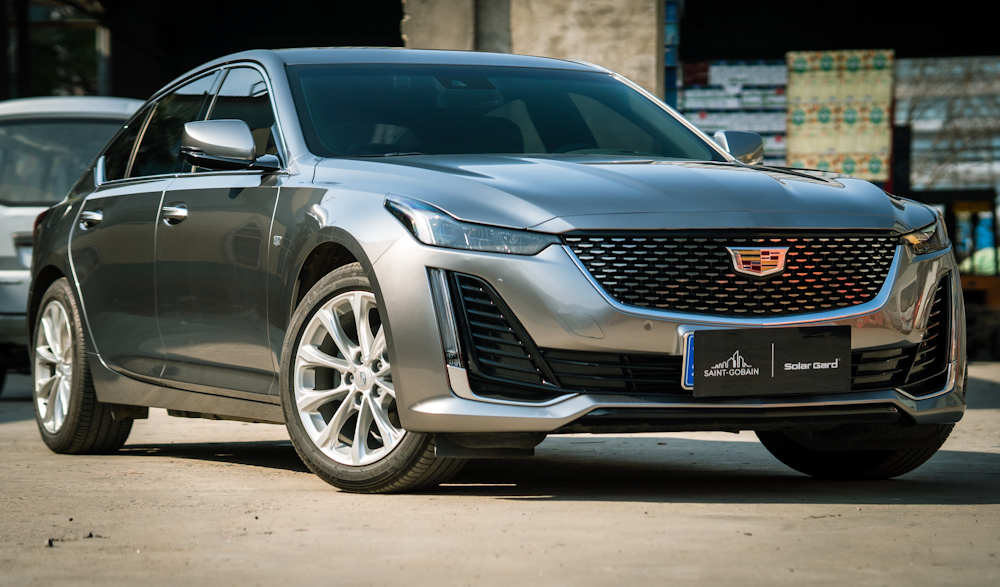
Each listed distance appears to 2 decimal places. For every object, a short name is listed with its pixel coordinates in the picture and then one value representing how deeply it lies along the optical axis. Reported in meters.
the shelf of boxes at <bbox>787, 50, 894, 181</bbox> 17.80
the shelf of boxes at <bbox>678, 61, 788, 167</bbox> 18.30
